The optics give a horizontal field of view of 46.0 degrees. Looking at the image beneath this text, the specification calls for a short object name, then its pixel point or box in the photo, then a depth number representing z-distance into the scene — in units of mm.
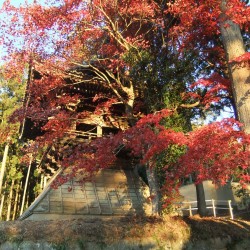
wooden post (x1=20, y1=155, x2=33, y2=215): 27734
